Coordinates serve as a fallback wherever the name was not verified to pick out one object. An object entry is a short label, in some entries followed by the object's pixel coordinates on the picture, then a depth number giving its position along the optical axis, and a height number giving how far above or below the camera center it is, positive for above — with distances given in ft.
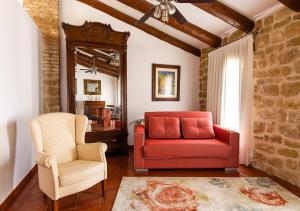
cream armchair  6.07 -2.09
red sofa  9.52 -2.59
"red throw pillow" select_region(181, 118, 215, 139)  10.91 -1.61
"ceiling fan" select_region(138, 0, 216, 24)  6.65 +3.31
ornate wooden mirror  10.93 +1.25
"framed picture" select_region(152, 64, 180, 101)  14.43 +1.36
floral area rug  6.61 -3.66
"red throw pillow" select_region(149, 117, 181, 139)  10.82 -1.55
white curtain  10.25 +0.68
